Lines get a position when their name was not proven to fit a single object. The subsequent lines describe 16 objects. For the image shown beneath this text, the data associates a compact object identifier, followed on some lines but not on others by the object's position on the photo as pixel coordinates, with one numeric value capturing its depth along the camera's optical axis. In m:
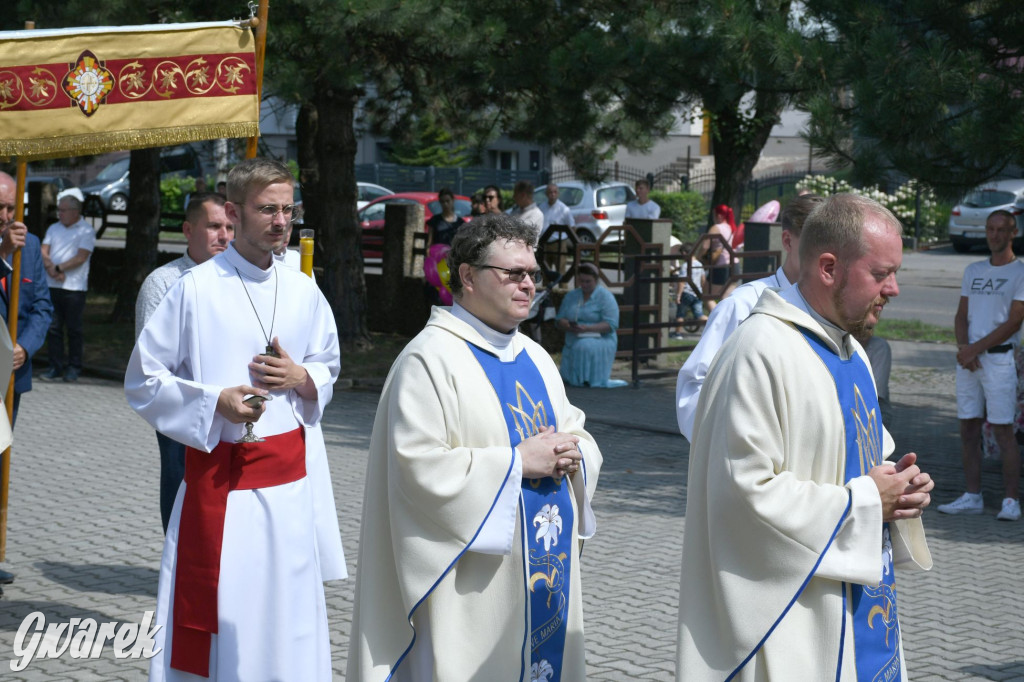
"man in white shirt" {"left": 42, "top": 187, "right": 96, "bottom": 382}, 12.95
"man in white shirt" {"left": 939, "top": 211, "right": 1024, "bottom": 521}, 8.00
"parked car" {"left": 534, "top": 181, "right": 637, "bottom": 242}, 27.52
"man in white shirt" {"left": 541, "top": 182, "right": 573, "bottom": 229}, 16.92
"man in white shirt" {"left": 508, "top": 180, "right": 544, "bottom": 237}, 14.54
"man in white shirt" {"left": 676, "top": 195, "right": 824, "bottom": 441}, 4.71
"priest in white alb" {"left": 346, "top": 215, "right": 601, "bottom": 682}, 3.48
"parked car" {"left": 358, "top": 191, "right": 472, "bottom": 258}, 26.22
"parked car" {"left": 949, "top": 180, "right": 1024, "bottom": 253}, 29.88
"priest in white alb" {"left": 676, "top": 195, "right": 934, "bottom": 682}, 2.94
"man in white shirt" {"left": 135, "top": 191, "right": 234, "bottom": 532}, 5.41
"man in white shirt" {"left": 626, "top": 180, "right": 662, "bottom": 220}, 18.94
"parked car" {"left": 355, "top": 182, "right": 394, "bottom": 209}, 33.05
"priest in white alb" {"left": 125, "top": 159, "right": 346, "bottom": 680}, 4.24
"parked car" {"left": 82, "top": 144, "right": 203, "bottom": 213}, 34.69
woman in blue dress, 13.12
